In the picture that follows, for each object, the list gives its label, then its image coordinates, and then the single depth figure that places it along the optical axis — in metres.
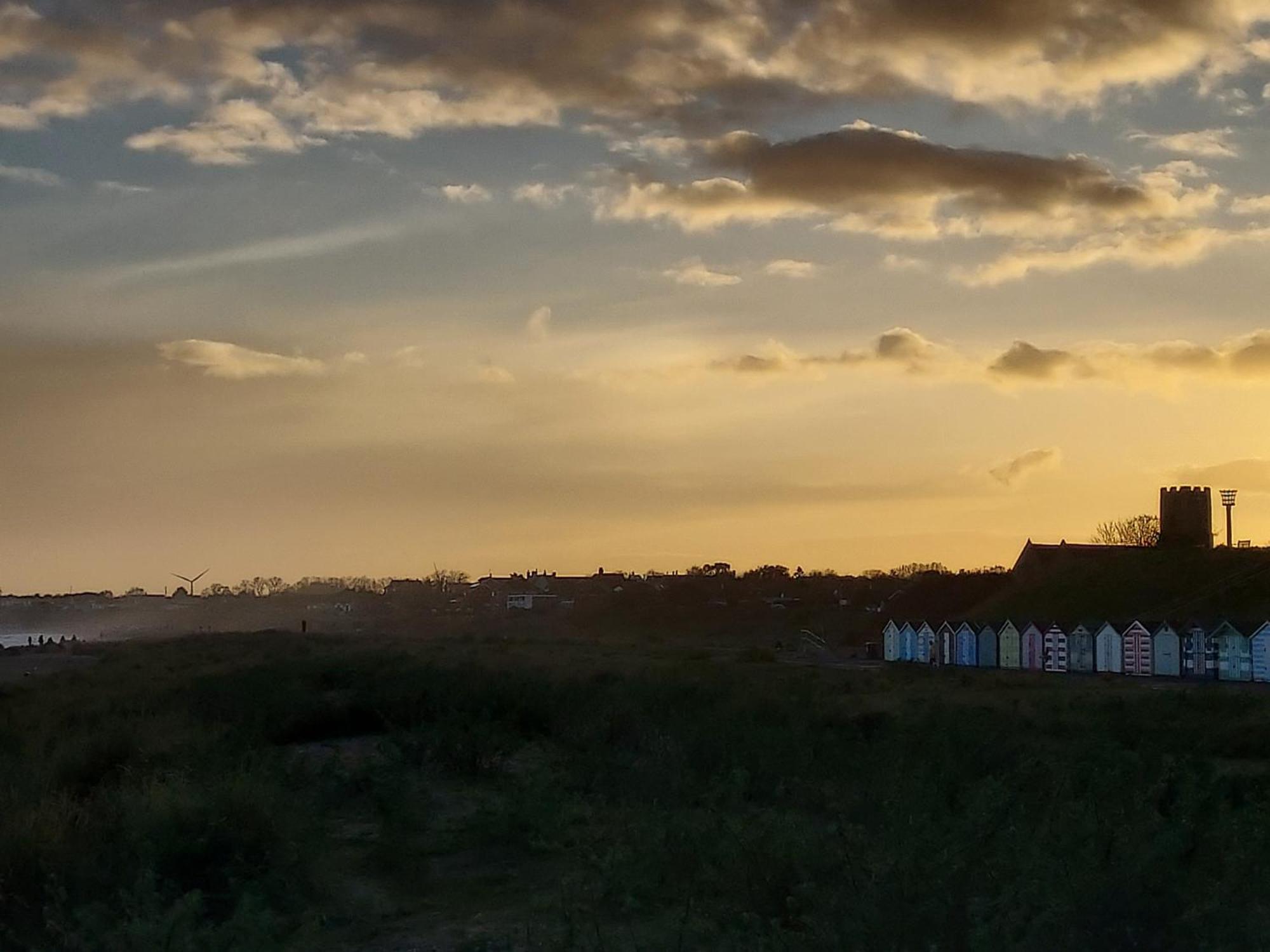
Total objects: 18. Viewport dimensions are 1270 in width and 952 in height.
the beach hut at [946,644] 72.38
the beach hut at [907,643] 76.38
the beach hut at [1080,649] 62.97
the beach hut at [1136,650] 59.78
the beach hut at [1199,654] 56.50
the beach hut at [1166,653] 58.34
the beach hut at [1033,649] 65.48
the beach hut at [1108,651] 61.25
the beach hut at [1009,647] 67.38
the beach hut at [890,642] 78.12
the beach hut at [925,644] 75.00
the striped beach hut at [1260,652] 53.78
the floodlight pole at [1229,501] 95.31
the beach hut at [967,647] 70.88
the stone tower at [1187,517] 92.88
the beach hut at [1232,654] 54.72
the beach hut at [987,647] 69.38
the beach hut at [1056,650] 64.31
